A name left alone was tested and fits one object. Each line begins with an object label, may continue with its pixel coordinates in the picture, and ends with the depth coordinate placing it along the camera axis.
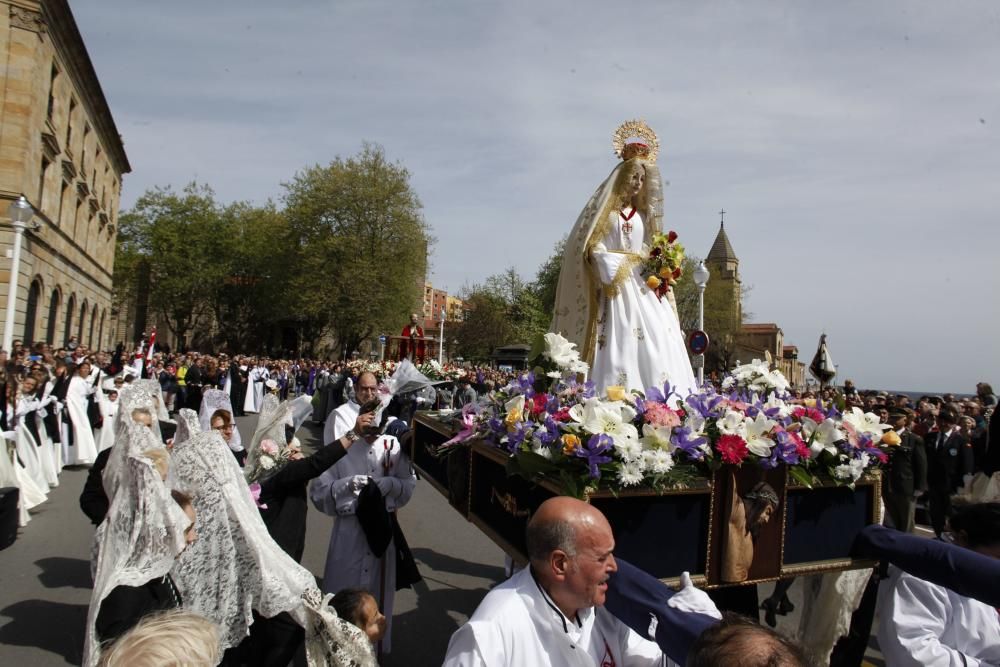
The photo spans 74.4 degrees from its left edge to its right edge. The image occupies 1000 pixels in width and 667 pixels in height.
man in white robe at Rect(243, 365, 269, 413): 25.26
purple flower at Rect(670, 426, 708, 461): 2.72
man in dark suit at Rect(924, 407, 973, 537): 8.91
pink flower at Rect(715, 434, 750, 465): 2.71
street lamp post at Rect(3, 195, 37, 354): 10.88
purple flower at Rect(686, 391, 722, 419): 2.95
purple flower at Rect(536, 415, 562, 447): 2.71
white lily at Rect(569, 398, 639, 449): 2.66
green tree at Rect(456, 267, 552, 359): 52.12
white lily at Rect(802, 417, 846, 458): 2.99
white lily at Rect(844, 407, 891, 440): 3.16
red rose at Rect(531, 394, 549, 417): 2.98
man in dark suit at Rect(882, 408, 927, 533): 7.54
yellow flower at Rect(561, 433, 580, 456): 2.61
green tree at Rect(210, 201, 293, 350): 47.03
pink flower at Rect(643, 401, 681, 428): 2.77
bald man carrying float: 1.94
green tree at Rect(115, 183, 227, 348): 52.22
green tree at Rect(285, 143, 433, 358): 42.81
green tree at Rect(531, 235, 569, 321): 50.88
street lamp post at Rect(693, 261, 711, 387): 14.35
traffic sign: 13.03
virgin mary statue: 5.26
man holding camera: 4.41
